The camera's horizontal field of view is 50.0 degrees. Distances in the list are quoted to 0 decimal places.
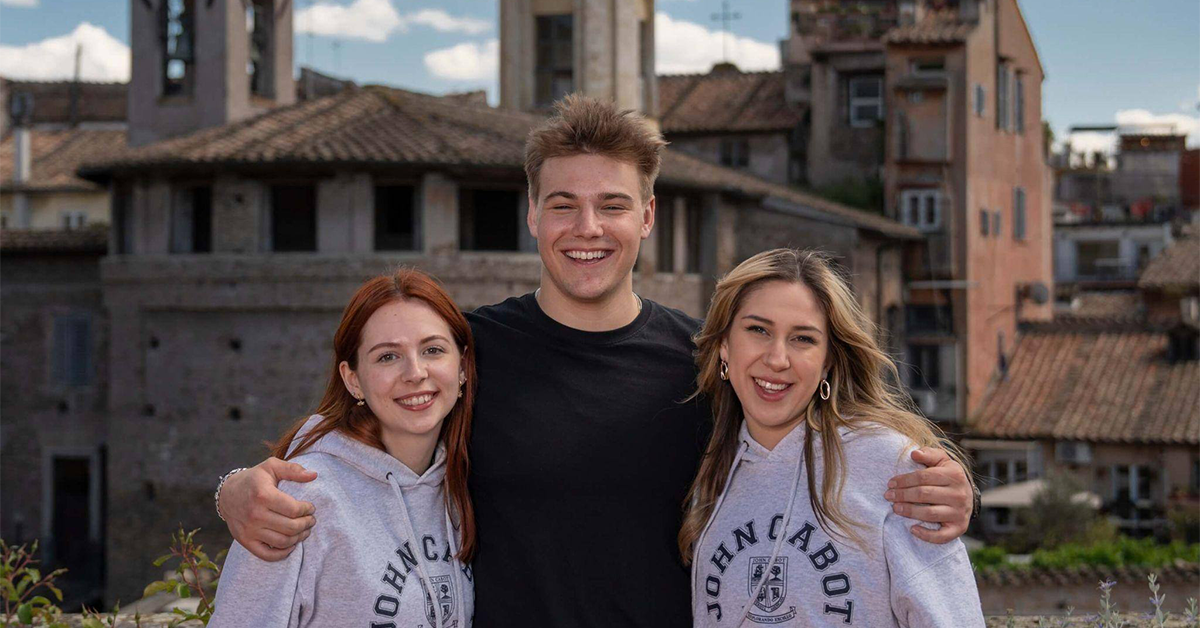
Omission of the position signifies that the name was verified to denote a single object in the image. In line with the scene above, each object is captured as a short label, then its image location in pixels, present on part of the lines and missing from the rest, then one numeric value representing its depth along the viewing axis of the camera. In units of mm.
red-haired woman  3279
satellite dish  32438
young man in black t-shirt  3639
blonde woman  3125
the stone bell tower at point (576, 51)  26766
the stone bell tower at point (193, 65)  22062
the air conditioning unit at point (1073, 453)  26750
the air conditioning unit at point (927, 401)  27738
